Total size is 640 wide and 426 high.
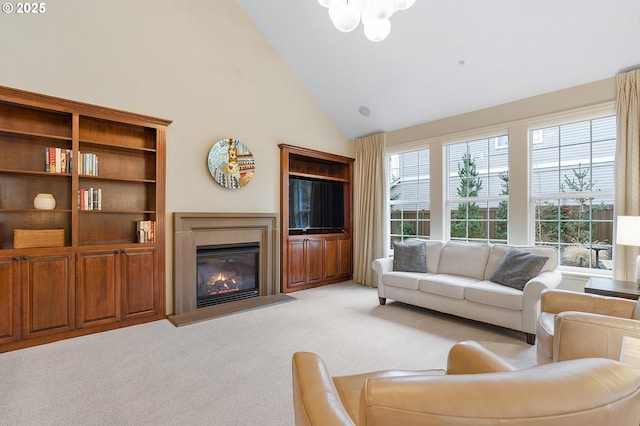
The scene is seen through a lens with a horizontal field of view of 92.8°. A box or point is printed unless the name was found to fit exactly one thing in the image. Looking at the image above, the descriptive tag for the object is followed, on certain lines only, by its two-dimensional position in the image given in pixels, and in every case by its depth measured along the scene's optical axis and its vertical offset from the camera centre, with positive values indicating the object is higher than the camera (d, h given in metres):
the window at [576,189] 3.43 +0.29
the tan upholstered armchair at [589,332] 1.57 -0.67
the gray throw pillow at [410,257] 4.20 -0.61
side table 2.52 -0.65
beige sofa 2.97 -0.81
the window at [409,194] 4.99 +0.32
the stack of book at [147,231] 3.53 -0.22
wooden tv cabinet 4.84 -0.43
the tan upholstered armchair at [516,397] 0.57 -0.36
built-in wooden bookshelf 2.82 -0.07
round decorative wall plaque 4.08 +0.68
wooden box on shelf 2.82 -0.25
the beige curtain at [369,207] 5.28 +0.11
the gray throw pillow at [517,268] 3.16 -0.59
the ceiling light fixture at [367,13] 2.02 +1.37
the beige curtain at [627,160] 3.09 +0.55
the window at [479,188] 4.18 +0.35
